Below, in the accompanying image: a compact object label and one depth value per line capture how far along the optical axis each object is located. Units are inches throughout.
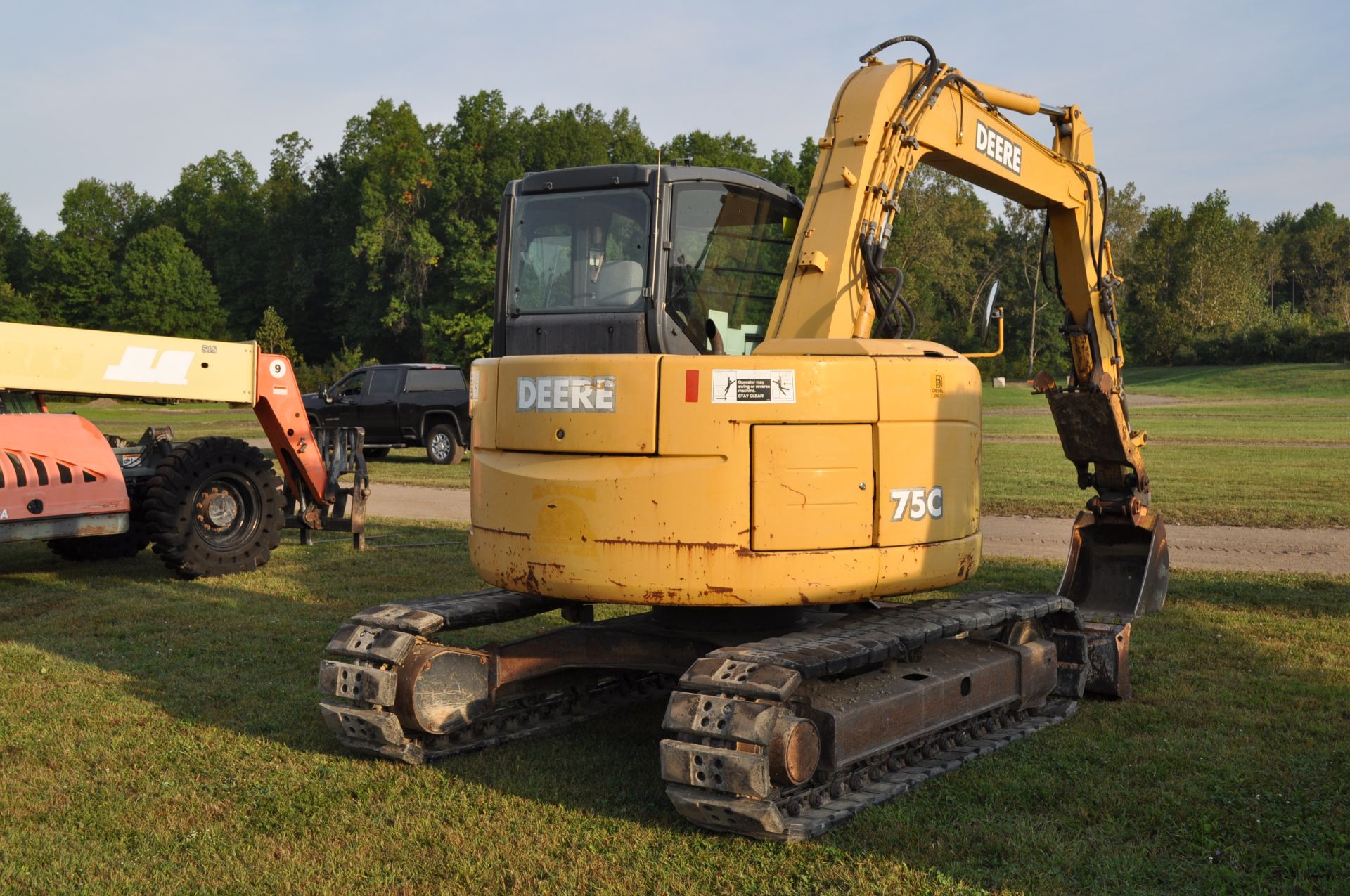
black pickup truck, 974.4
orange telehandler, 412.5
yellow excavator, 216.4
